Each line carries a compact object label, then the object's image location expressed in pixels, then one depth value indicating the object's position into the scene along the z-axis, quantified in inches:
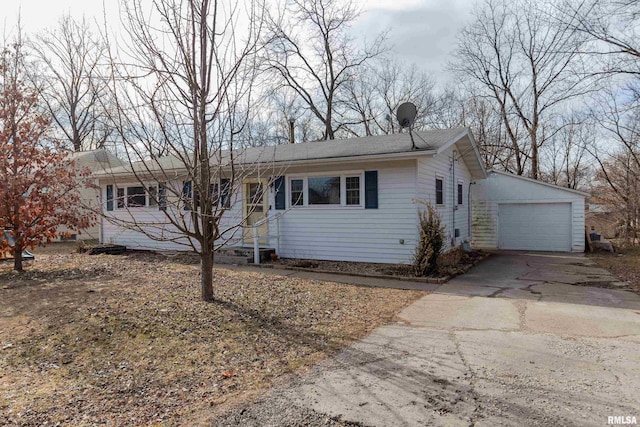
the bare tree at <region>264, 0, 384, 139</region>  943.7
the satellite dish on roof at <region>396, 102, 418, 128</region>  393.4
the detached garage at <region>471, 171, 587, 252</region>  522.6
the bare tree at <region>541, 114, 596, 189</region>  901.2
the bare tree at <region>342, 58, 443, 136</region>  1016.2
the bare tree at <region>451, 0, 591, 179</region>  831.1
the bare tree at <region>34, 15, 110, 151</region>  899.4
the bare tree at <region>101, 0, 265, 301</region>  190.9
